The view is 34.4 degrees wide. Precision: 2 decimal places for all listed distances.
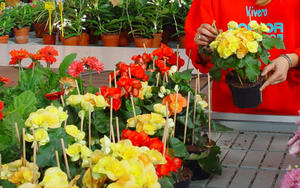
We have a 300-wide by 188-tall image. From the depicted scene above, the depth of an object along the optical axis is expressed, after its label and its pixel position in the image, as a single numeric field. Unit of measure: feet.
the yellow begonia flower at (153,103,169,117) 4.58
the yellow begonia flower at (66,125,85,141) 3.85
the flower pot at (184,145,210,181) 4.48
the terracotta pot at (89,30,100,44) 17.15
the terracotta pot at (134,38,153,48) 15.56
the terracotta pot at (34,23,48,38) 17.76
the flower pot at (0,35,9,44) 17.27
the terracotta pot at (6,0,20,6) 19.54
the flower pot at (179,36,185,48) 15.52
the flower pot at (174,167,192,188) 3.84
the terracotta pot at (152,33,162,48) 15.69
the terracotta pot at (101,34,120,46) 16.07
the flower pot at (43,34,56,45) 16.67
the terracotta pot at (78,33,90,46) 16.53
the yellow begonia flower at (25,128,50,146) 3.62
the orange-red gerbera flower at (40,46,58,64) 6.23
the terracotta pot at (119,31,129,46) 16.49
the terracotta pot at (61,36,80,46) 16.39
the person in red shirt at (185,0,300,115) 6.69
